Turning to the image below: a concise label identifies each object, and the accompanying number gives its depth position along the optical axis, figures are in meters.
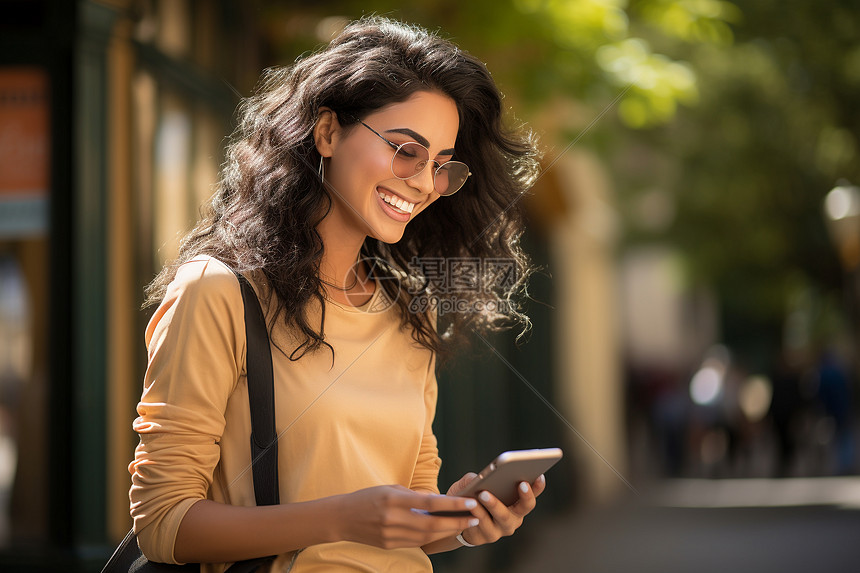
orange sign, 5.05
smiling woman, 1.80
